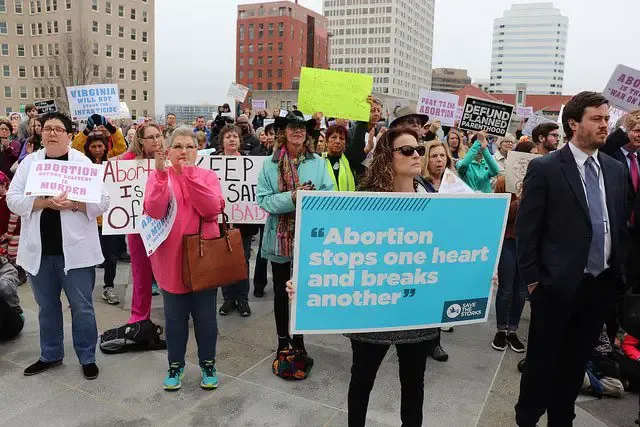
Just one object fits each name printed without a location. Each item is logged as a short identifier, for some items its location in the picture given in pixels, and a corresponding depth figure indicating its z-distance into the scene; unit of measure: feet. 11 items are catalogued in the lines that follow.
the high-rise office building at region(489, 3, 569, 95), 599.98
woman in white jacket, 12.84
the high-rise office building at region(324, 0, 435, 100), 474.49
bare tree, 172.29
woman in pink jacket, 11.84
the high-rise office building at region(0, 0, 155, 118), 220.43
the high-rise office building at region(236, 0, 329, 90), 359.46
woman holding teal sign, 8.77
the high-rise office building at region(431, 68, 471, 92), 608.19
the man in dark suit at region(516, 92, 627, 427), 9.59
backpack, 14.80
